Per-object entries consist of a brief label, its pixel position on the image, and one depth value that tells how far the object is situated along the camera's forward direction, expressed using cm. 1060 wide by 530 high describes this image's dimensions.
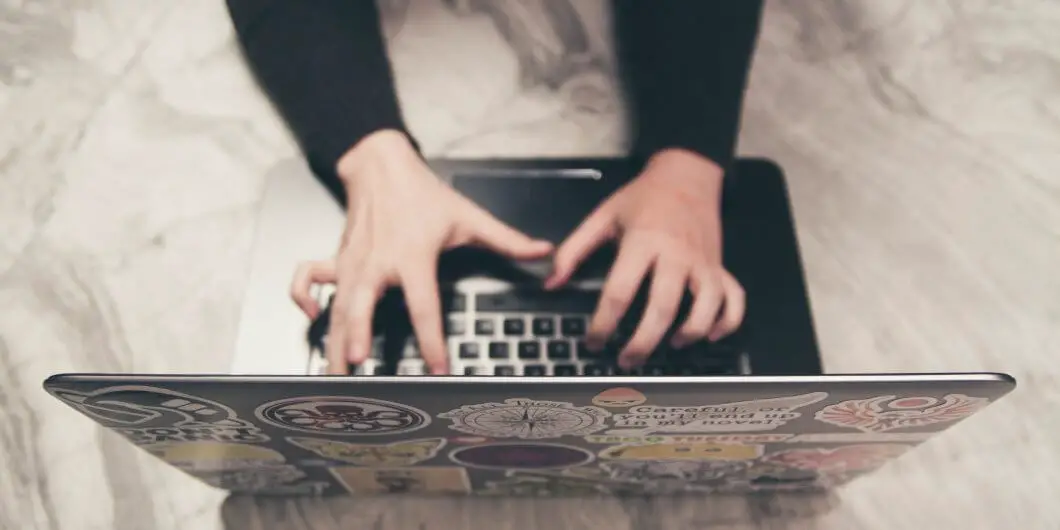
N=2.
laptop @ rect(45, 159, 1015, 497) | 28
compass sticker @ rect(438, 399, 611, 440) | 30
